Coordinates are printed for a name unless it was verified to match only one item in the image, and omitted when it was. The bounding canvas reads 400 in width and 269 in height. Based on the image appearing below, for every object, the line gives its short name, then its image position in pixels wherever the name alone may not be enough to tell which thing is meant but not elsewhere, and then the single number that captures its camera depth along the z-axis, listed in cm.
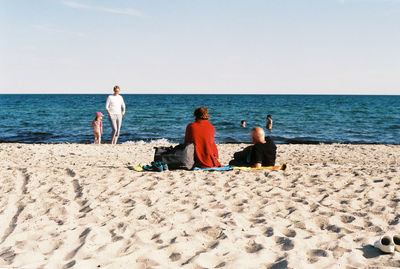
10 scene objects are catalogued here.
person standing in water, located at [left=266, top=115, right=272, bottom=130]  2092
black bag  689
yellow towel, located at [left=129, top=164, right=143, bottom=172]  698
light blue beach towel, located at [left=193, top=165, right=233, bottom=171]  696
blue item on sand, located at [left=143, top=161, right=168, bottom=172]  690
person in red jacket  675
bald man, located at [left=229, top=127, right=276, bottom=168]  678
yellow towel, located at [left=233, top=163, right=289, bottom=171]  702
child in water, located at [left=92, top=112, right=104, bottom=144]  1315
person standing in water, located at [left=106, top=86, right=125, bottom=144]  1138
